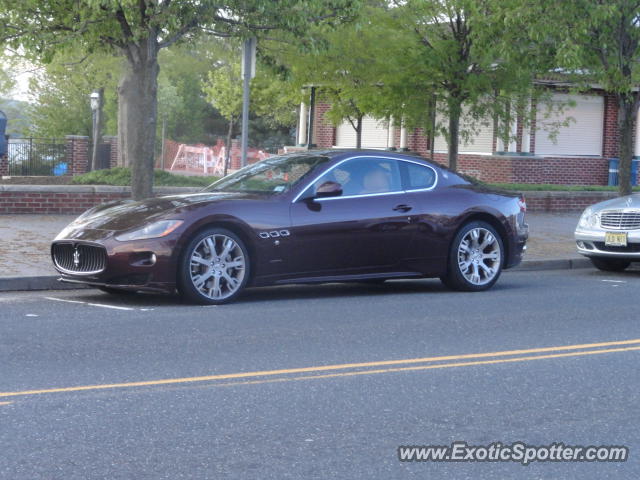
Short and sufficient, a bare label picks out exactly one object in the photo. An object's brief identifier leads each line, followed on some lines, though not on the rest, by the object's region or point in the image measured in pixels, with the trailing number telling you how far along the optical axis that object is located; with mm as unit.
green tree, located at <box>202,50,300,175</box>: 45062
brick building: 30812
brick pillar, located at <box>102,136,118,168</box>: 36291
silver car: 13680
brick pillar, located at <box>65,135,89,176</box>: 29328
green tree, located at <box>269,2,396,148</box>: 20469
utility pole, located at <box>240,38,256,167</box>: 13812
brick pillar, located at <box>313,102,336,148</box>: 36562
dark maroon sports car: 9836
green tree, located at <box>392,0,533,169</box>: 19969
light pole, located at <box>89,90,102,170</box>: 33000
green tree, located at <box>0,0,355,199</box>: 14047
